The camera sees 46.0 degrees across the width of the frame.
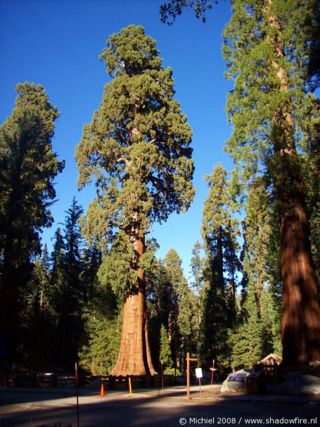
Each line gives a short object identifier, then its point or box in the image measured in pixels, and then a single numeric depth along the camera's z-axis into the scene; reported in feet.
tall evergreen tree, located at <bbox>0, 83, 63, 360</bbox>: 79.92
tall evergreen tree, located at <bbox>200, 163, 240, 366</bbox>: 116.01
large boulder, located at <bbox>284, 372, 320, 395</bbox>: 34.01
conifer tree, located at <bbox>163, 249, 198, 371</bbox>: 174.81
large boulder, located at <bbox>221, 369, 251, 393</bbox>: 41.29
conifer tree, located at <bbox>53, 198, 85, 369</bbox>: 130.72
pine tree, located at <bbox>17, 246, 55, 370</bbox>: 96.53
